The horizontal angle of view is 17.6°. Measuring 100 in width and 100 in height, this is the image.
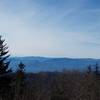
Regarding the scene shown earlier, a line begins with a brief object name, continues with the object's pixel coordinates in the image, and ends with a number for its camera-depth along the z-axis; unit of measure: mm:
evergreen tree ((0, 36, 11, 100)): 28469
